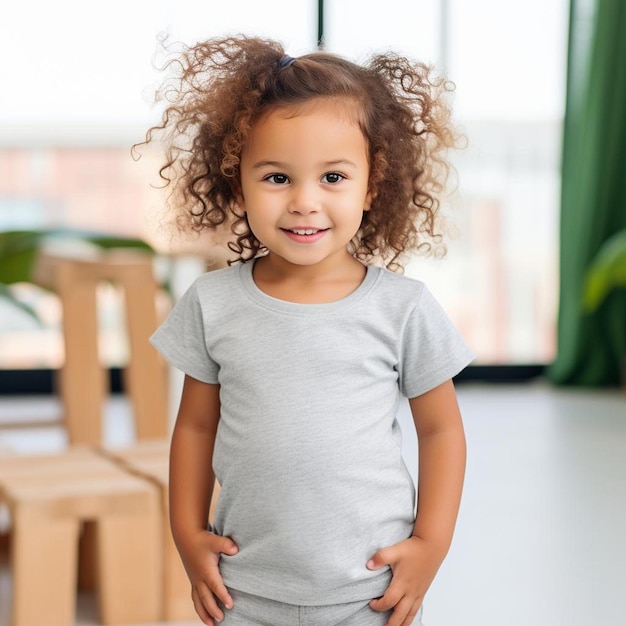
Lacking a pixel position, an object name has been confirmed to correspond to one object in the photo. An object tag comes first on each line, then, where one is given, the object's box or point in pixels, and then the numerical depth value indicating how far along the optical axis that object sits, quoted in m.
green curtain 4.36
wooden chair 2.19
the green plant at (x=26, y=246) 2.46
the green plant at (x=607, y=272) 4.09
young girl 0.95
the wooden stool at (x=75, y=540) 1.75
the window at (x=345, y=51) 4.39
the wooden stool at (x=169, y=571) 1.83
